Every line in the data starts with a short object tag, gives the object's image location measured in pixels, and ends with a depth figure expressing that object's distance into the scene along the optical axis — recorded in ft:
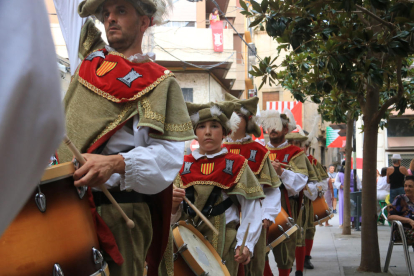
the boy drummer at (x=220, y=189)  14.98
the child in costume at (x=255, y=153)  18.72
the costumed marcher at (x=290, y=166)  24.09
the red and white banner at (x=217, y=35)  78.28
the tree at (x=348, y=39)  16.02
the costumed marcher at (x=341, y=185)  57.57
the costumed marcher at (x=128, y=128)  7.56
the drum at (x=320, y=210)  32.38
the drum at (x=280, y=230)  20.45
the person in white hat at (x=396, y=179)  42.75
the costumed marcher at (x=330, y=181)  58.00
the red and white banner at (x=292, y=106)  63.57
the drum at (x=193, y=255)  12.62
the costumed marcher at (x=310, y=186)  29.29
